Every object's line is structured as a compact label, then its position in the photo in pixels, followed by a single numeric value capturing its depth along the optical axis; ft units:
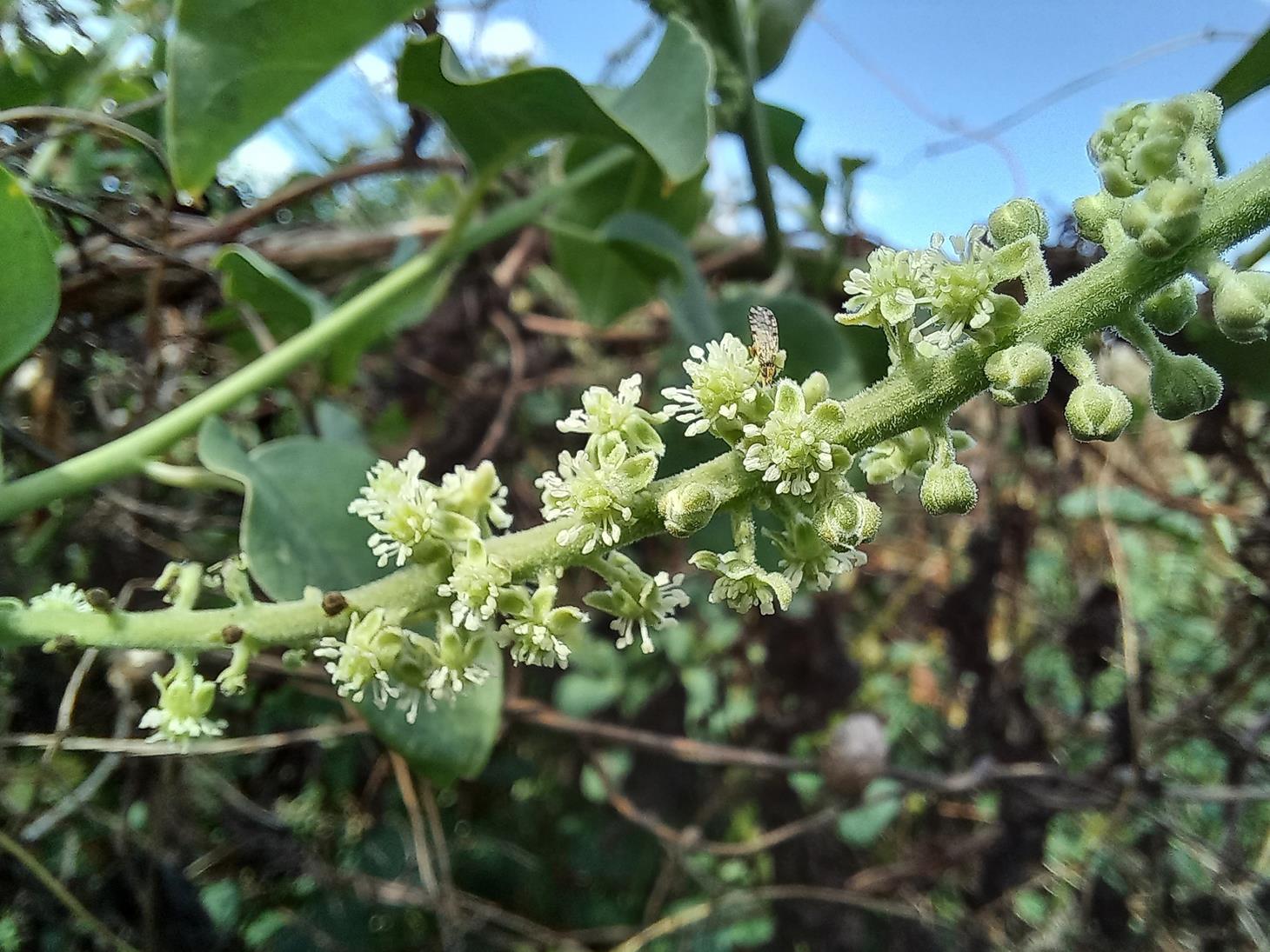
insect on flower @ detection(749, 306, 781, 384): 0.19
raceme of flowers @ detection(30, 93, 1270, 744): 0.17
